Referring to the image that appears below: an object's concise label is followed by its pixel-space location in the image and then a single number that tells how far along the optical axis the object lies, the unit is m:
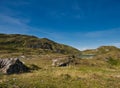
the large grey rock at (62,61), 22.34
